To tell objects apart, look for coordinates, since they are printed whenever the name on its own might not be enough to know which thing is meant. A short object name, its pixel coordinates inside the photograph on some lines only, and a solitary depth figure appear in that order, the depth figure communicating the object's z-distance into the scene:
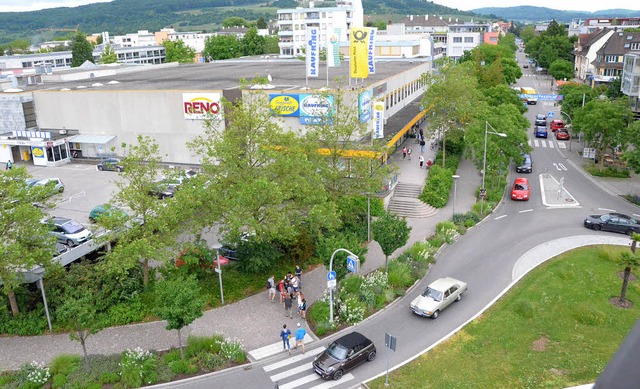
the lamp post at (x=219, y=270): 24.93
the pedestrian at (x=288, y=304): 24.66
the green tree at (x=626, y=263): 23.75
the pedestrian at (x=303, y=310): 24.36
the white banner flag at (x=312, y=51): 40.81
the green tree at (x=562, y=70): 95.44
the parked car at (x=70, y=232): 30.12
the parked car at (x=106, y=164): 45.33
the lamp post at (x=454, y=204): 37.34
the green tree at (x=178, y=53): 111.94
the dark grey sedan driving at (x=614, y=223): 33.50
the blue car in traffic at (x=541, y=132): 60.66
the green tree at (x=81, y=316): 20.05
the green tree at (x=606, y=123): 43.09
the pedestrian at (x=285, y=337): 21.77
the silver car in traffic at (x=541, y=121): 64.50
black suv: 20.08
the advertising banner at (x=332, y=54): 46.06
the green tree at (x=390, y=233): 27.05
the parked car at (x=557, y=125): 64.12
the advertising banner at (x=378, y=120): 40.62
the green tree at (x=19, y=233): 22.27
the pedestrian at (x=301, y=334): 21.77
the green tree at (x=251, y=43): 119.00
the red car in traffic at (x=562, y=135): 59.07
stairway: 38.31
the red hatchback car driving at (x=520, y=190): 40.12
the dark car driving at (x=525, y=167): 46.97
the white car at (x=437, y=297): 24.30
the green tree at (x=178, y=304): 20.38
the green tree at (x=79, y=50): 109.19
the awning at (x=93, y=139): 48.12
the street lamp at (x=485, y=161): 37.52
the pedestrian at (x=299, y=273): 27.20
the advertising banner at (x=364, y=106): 39.06
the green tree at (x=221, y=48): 113.88
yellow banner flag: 39.58
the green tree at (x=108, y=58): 100.62
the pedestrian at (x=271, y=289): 26.18
